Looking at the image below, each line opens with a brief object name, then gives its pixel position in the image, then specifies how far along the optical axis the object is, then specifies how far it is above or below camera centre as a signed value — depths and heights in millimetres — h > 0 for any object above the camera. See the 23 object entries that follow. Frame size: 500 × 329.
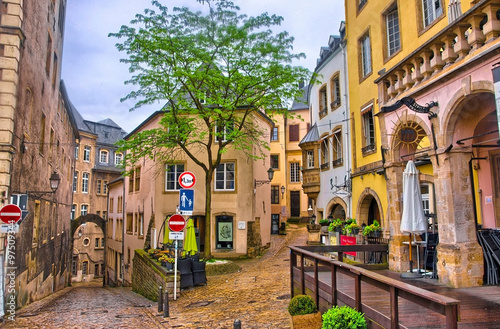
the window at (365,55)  16891 +6936
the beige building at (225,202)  22547 +746
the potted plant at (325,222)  19569 -430
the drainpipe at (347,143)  18391 +3316
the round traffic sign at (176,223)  11406 -258
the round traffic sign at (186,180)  11688 +1017
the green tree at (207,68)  16094 +6282
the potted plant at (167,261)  13141 -1647
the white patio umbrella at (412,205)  8031 +154
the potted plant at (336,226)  17250 -557
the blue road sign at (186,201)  11312 +381
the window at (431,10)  12117 +6464
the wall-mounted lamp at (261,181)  21672 +2026
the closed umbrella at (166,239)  16206 -1026
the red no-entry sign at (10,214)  10334 +29
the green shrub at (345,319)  4848 -1333
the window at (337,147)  19619 +3414
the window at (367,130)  16578 +3572
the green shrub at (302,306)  6520 -1545
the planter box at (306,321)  6328 -1754
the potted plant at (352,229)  15599 -629
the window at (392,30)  14883 +7046
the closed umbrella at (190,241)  14094 -980
